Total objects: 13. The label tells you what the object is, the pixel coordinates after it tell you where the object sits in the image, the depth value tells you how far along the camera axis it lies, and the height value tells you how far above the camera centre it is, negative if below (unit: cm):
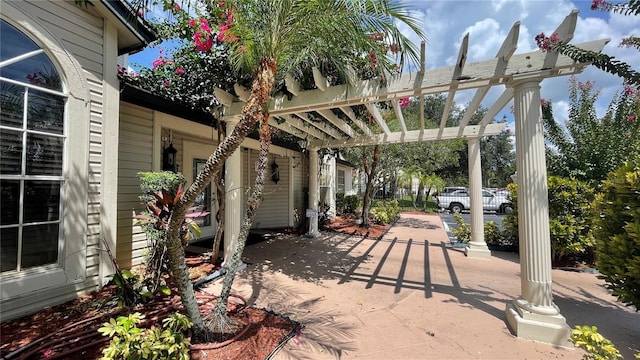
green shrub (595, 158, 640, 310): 278 -57
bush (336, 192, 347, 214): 1353 -98
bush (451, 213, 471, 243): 732 -136
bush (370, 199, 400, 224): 1094 -122
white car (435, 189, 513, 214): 1664 -105
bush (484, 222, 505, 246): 696 -134
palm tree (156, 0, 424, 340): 227 +167
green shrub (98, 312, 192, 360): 182 -119
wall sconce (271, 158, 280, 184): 934 +48
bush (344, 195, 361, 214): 1334 -93
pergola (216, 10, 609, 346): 280 +128
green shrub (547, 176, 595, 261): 520 -61
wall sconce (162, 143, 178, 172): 534 +56
